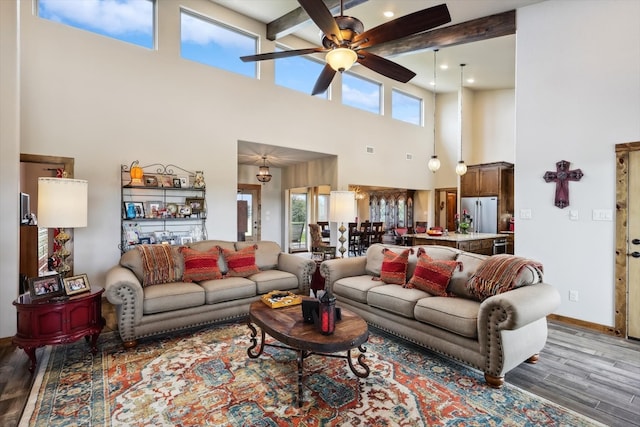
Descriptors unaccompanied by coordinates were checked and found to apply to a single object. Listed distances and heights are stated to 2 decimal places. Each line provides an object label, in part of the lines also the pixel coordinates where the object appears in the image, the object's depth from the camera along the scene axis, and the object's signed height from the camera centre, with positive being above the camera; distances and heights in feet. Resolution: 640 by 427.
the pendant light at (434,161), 23.47 +3.51
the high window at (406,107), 28.35 +9.27
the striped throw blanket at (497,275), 9.27 -1.99
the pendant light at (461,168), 24.63 +3.11
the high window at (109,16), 14.05 +8.92
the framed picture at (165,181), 15.98 +1.41
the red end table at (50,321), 8.74 -3.16
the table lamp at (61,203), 9.30 +0.18
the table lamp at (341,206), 15.35 +0.13
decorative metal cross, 13.20 +1.21
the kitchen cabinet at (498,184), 25.95 +2.02
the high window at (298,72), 20.89 +9.18
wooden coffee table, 7.22 -2.97
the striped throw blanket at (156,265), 11.87 -2.12
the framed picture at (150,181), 15.43 +1.37
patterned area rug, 6.82 -4.42
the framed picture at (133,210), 15.08 -0.05
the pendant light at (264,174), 25.12 +2.71
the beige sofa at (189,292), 10.09 -2.98
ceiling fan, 8.29 +4.96
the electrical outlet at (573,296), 13.07 -3.56
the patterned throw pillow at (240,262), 13.43 -2.27
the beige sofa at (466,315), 7.93 -3.09
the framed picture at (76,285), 9.54 -2.29
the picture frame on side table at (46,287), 8.92 -2.20
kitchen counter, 18.35 -1.93
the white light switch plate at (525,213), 14.50 -0.22
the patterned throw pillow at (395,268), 12.09 -2.28
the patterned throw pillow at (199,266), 12.44 -2.24
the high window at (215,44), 17.48 +9.49
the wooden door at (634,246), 11.59 -1.37
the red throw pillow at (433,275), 10.66 -2.27
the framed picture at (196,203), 17.10 +0.29
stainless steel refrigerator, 25.81 -0.37
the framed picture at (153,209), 15.75 +0.00
